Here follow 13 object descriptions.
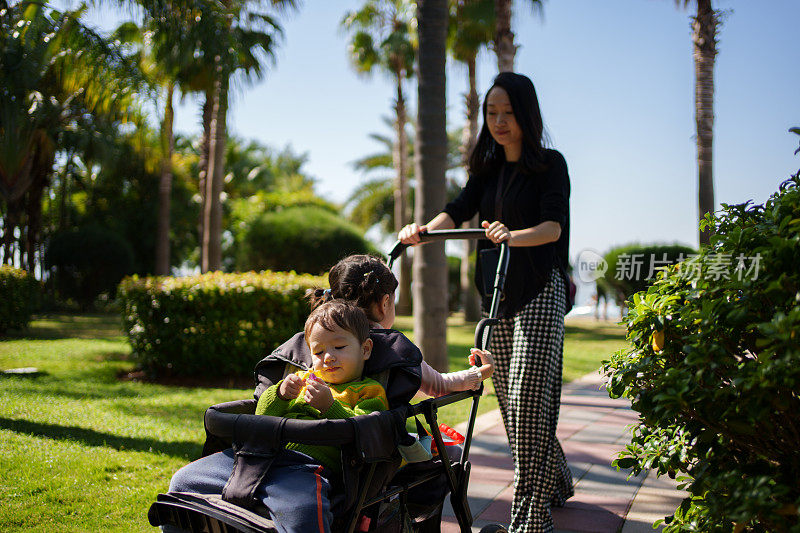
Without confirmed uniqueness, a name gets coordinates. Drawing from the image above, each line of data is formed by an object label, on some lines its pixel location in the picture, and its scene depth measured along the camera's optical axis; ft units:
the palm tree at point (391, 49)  71.61
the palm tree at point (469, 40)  59.98
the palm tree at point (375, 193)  123.34
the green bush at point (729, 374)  6.35
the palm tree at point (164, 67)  31.65
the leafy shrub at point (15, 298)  35.19
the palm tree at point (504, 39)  47.75
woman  10.27
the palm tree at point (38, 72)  28.14
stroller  6.52
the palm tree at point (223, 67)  37.78
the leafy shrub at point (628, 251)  57.31
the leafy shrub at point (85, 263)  61.72
